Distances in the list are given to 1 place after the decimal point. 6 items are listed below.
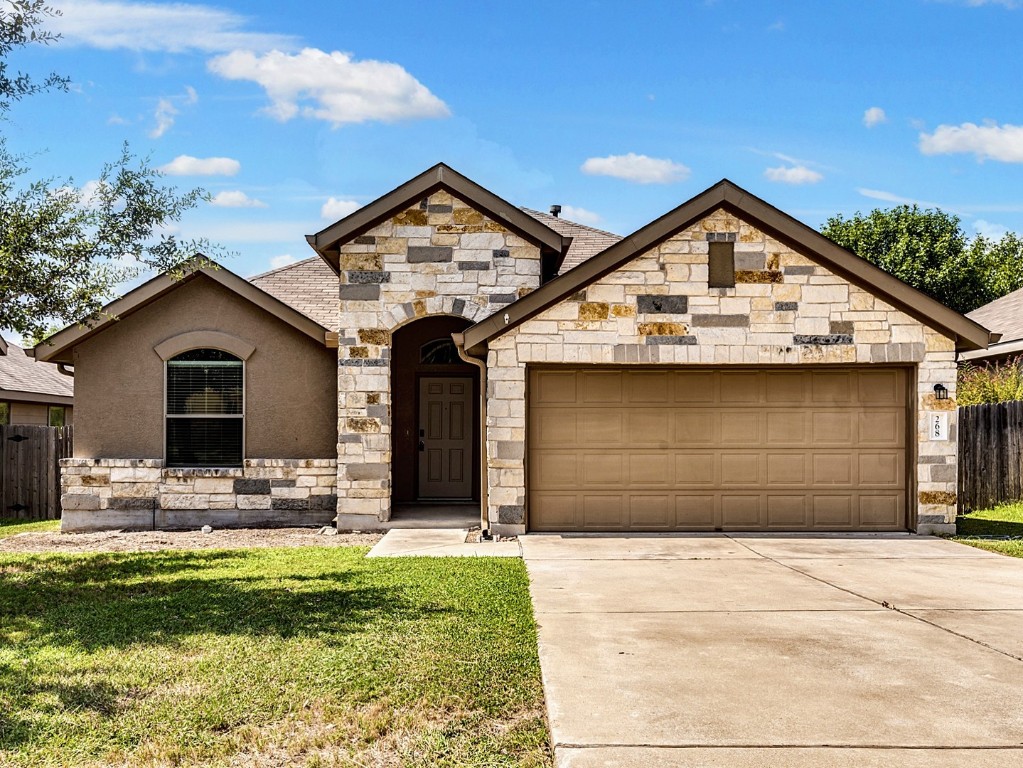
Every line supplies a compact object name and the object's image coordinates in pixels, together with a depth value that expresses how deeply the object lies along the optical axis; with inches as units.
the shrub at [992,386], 660.1
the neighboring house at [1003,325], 776.3
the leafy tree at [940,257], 1471.5
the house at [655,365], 483.5
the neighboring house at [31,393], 864.9
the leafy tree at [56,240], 347.9
